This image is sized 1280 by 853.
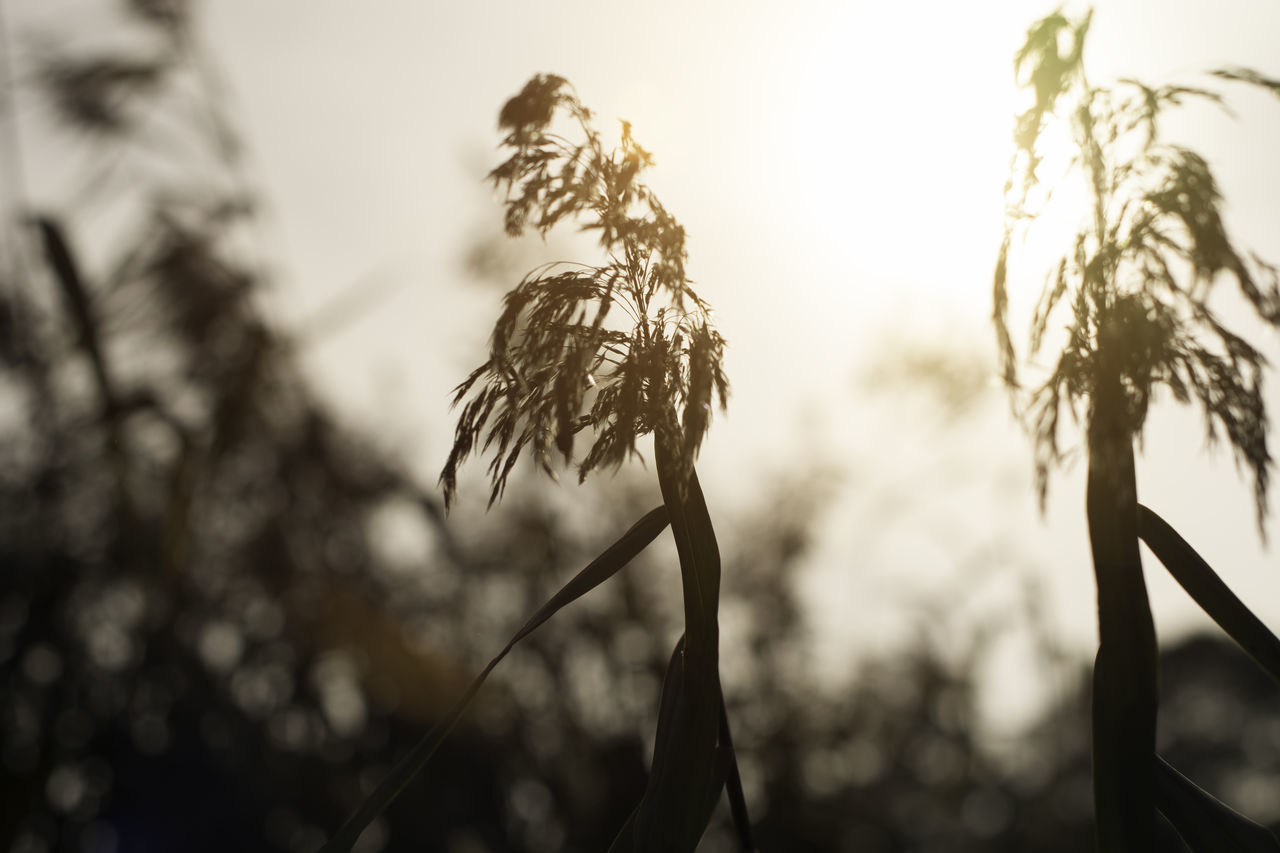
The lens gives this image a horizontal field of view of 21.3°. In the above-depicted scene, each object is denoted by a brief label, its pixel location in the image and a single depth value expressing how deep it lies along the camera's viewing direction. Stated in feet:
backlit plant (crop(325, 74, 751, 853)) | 5.36
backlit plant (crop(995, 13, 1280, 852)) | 5.39
